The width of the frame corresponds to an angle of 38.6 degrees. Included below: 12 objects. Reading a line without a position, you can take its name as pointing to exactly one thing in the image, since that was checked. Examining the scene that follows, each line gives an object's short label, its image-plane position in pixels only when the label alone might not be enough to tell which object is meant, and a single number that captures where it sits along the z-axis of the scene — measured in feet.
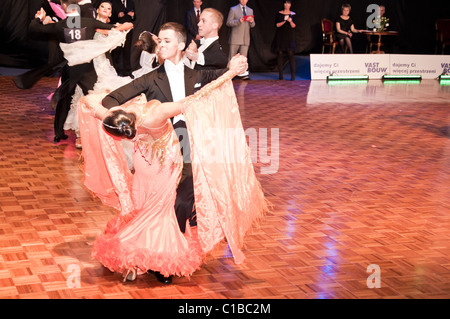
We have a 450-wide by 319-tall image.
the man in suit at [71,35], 20.49
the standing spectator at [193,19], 41.22
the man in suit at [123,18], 38.09
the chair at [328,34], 48.85
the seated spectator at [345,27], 47.88
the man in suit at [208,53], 17.66
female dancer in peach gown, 11.31
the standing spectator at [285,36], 43.24
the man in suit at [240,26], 41.47
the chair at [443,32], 51.88
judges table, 49.65
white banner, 45.21
